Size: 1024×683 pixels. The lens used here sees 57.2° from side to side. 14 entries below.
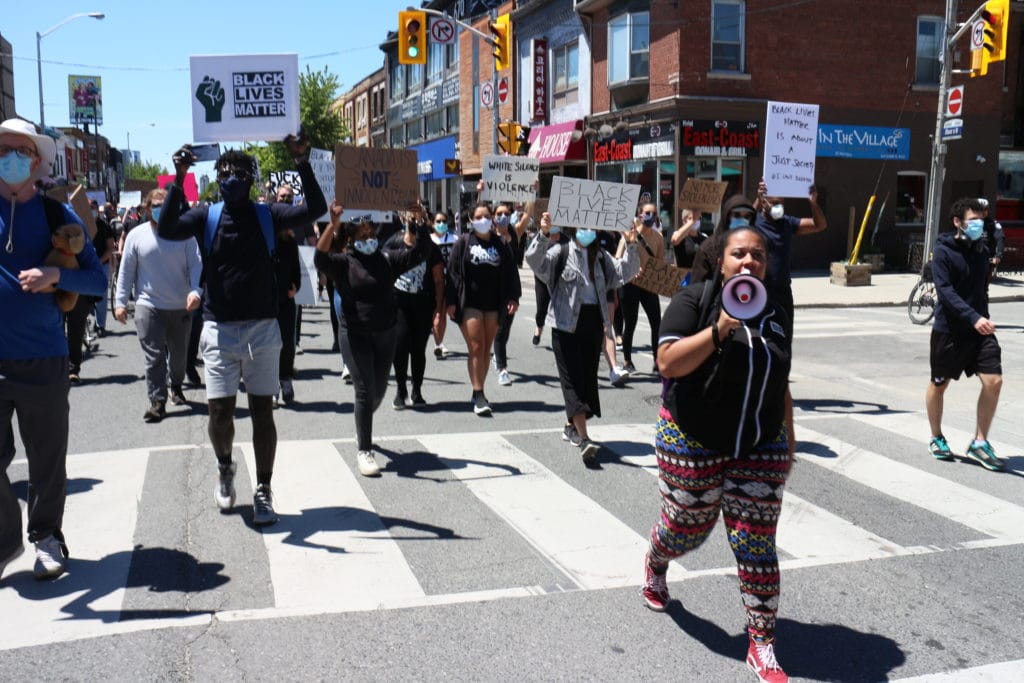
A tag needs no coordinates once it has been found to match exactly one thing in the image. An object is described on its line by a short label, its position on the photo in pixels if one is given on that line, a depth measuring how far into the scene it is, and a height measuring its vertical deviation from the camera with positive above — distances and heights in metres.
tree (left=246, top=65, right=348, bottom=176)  45.53 +4.31
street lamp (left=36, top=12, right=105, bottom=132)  40.58 +6.39
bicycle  15.93 -1.57
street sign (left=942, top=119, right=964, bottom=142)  19.12 +1.64
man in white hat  4.39 -0.62
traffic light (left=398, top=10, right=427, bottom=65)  19.12 +3.50
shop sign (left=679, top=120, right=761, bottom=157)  24.28 +1.80
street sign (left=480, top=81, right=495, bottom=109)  31.08 +3.74
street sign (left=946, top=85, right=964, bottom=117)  19.66 +2.27
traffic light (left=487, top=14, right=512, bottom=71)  21.84 +3.87
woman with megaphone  3.54 -0.81
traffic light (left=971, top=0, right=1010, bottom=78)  18.12 +3.51
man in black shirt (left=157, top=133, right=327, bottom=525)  5.26 -0.41
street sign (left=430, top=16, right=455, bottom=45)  23.81 +4.54
